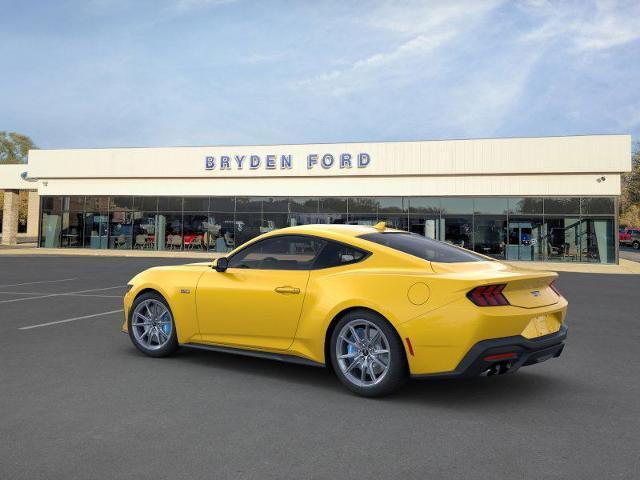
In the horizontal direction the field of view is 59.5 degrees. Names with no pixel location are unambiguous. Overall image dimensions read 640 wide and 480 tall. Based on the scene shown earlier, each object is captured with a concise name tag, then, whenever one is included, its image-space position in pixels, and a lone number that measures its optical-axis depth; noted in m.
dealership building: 29.64
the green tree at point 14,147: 81.50
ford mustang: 4.24
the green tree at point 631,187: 63.84
